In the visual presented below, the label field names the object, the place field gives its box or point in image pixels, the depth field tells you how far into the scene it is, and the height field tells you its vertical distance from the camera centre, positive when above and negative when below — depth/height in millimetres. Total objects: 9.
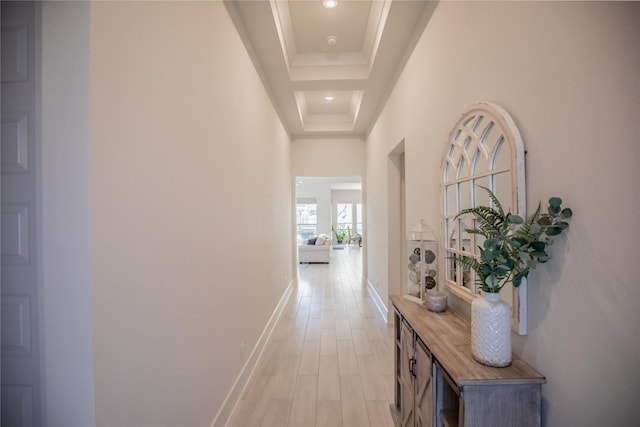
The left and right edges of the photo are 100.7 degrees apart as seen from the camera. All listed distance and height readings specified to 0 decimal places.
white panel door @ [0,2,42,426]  828 -58
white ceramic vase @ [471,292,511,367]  993 -452
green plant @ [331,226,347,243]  12730 -1032
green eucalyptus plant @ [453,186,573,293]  875 -109
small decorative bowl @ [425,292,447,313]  1608 -550
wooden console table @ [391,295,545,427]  940 -675
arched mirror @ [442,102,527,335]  1057 +161
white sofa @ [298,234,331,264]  7707 -1136
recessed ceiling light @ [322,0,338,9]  2330 +1861
